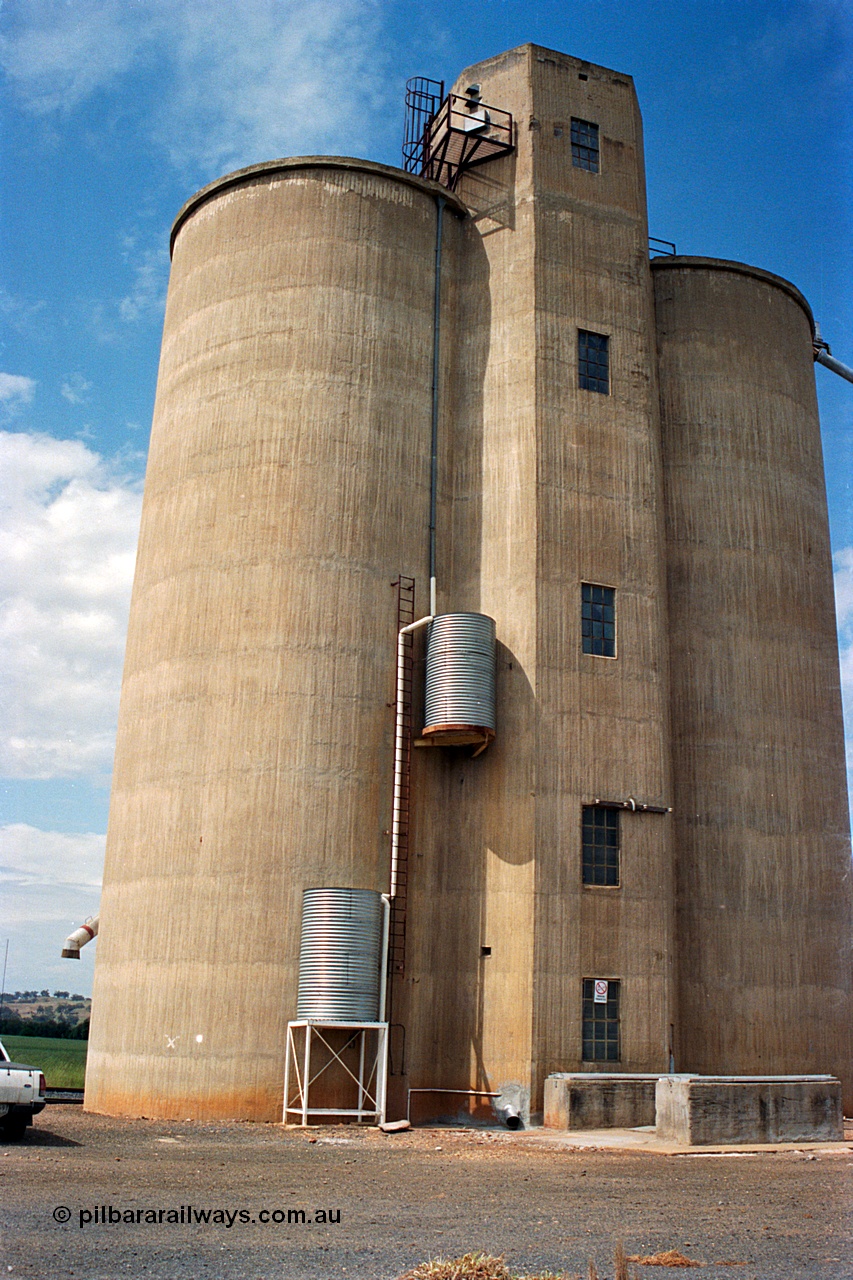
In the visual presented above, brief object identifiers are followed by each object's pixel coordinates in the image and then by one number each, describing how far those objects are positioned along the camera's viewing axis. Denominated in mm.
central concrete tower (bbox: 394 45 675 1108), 25859
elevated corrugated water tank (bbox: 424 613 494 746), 26328
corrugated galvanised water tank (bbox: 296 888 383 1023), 24406
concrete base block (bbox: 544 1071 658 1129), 23578
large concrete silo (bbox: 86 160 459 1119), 25547
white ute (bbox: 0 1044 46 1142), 17812
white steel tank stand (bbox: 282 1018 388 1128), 24125
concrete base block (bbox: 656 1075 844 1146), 21000
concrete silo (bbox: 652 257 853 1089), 29734
